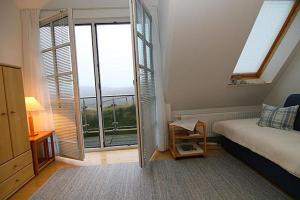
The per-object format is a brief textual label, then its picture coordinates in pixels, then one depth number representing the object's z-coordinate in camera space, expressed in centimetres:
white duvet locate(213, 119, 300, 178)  188
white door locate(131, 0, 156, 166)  257
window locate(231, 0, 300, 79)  287
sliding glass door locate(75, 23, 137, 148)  354
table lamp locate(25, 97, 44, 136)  303
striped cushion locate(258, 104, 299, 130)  263
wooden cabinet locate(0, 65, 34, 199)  229
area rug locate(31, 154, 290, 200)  213
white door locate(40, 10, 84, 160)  303
